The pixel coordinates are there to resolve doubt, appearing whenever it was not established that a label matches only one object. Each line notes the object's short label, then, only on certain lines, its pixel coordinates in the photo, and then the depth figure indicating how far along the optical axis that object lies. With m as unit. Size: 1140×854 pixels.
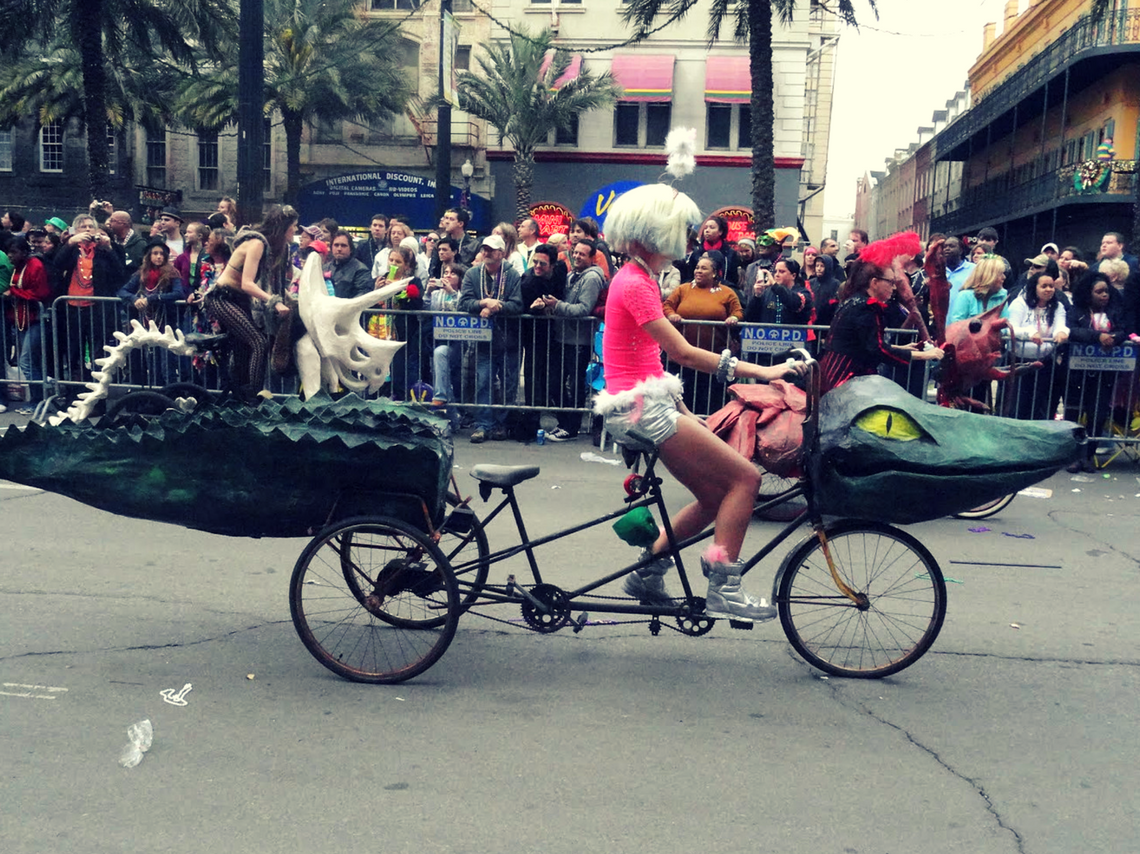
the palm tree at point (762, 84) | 20.17
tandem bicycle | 4.73
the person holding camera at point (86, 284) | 12.02
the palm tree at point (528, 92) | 38.28
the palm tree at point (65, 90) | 39.62
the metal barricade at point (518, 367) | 10.61
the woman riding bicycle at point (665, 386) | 4.59
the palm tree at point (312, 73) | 38.69
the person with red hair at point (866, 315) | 7.27
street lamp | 32.75
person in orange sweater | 10.52
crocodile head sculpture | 4.58
